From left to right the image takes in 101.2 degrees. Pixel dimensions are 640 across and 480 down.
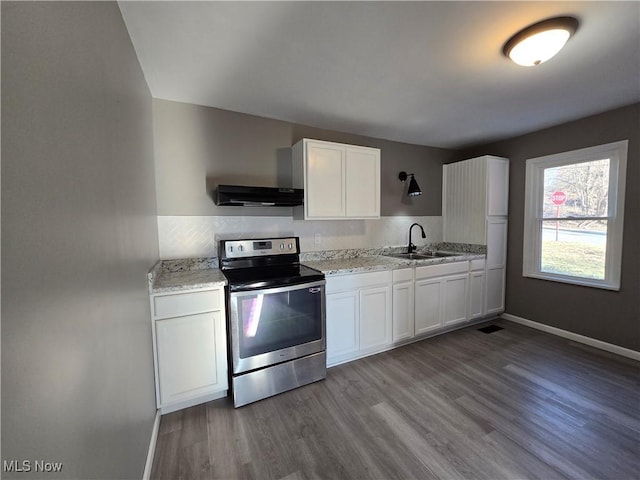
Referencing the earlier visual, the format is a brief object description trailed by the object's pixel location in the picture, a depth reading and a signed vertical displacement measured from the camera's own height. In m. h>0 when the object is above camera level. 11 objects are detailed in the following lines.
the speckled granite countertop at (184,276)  1.81 -0.39
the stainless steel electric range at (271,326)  1.96 -0.80
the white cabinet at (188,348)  1.82 -0.86
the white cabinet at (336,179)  2.56 +0.47
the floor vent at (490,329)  3.20 -1.32
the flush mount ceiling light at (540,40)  1.41 +1.02
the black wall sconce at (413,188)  3.31 +0.45
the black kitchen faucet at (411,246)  3.55 -0.31
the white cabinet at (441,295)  2.91 -0.83
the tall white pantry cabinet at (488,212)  3.36 +0.13
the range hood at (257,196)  2.22 +0.27
